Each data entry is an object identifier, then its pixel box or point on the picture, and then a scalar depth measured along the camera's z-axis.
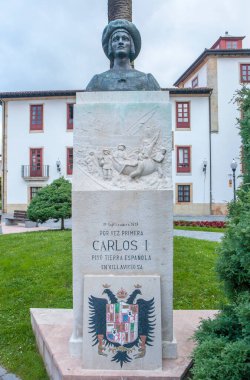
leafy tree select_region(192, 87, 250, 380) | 2.26
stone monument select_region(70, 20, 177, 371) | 3.17
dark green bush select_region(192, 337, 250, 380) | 2.23
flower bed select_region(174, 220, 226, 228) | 16.66
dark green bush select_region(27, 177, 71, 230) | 13.43
